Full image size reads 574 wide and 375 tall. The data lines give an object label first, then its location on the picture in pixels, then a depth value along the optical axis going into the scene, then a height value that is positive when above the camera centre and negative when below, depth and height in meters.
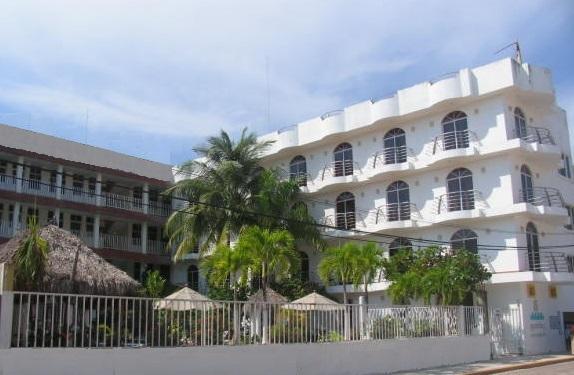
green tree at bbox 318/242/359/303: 25.84 +1.78
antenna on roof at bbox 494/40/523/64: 28.82 +11.24
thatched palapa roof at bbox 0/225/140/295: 14.22 +1.03
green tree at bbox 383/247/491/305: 23.06 +1.01
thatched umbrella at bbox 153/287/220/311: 12.86 +0.14
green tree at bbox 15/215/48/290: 12.16 +1.04
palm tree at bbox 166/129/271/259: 29.91 +5.79
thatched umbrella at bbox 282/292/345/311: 15.06 +0.04
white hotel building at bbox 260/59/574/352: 26.08 +5.72
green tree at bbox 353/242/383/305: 25.64 +1.76
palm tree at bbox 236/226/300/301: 23.77 +2.24
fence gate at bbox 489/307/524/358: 23.52 -1.00
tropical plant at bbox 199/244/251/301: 24.03 +1.79
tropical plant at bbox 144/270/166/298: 30.09 +1.25
